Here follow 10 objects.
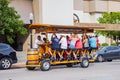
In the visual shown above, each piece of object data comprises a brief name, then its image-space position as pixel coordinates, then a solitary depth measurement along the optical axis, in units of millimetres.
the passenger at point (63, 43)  12446
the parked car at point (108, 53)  18147
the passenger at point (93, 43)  13257
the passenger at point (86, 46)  13170
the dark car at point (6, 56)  13198
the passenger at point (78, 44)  12847
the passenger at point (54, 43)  12264
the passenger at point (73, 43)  12752
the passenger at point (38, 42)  12118
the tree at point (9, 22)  18409
